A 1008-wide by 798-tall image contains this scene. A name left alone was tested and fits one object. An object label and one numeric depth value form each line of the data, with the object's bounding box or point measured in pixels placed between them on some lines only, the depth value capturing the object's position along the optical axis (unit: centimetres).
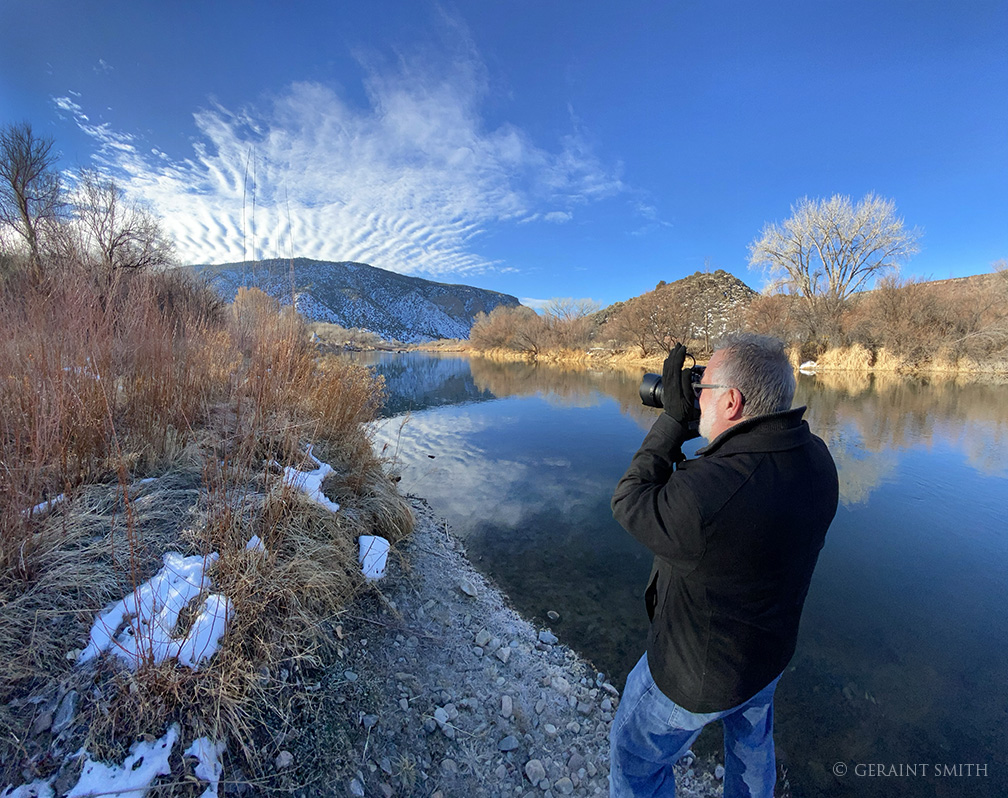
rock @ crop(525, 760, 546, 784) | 192
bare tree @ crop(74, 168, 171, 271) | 619
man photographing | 114
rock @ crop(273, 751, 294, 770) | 157
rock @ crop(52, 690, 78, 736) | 136
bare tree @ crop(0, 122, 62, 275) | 1189
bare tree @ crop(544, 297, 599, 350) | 3612
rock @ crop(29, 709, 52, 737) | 133
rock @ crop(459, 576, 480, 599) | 327
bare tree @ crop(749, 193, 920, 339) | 2320
